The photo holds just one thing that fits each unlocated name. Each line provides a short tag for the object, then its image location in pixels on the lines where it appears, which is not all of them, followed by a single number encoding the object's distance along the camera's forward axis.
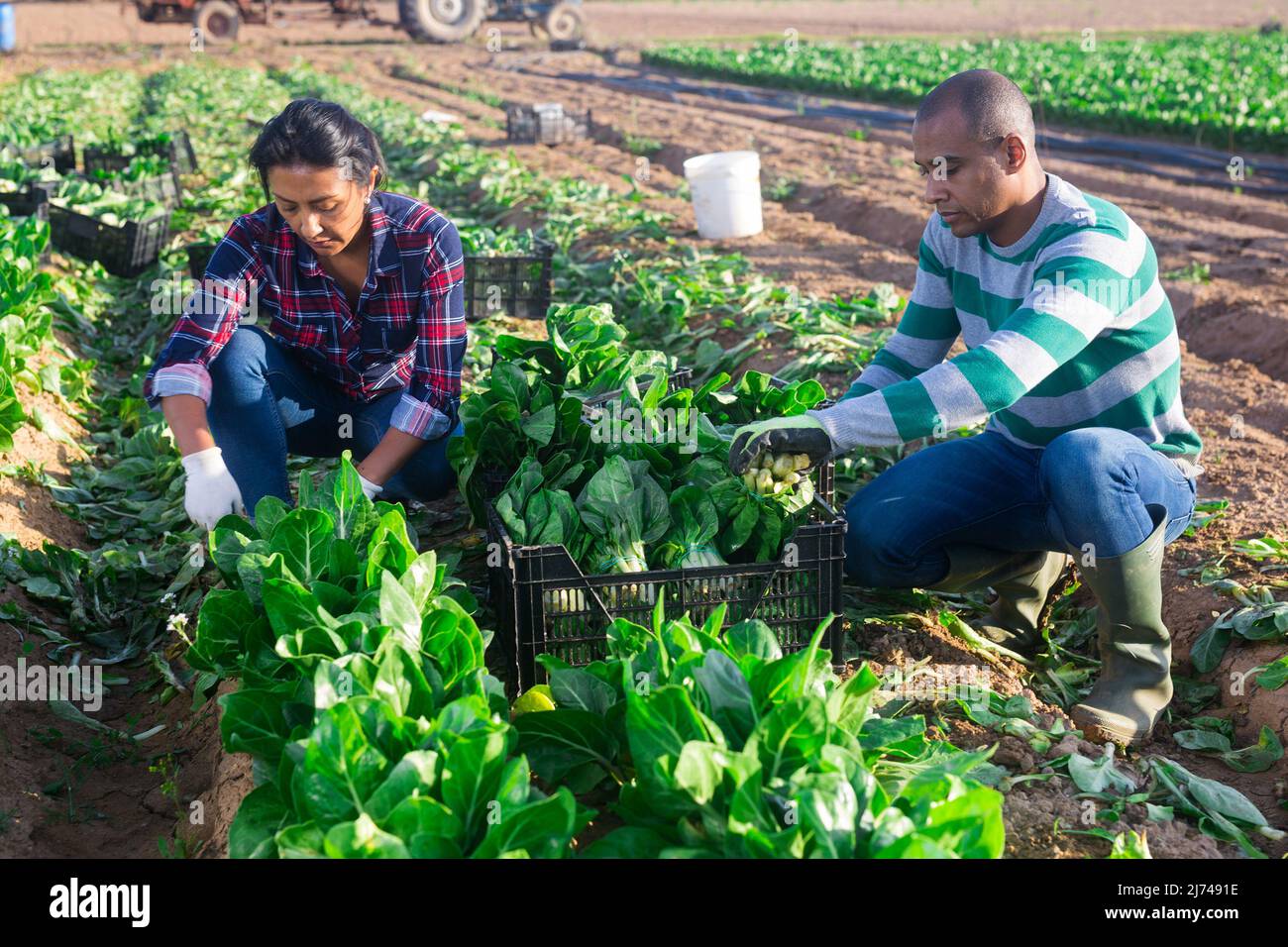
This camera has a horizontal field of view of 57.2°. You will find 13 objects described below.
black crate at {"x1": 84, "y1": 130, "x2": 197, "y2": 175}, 9.83
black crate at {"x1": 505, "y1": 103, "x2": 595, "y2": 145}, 13.95
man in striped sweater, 2.89
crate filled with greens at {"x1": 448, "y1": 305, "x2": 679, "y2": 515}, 3.38
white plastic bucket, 8.34
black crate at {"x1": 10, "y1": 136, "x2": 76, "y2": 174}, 9.86
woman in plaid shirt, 3.37
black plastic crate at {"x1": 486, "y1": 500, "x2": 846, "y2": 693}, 2.74
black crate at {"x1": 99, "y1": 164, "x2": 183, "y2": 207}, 8.87
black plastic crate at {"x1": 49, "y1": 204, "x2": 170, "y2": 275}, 7.71
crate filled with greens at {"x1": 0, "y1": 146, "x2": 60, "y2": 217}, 7.52
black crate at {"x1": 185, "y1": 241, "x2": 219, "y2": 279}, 6.64
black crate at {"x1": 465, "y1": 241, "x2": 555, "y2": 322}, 6.28
